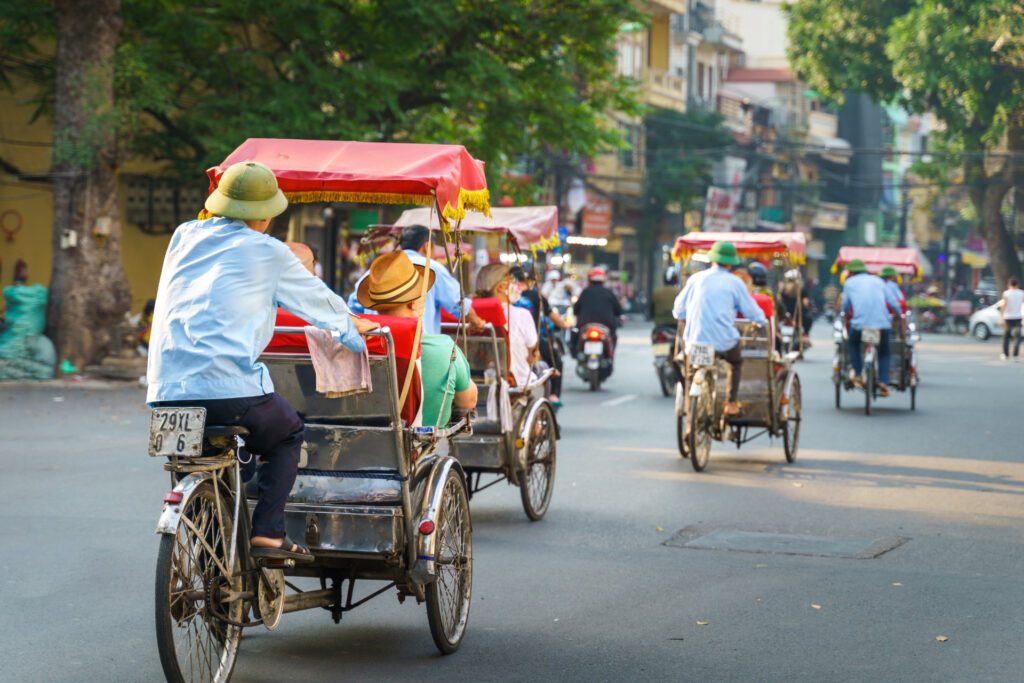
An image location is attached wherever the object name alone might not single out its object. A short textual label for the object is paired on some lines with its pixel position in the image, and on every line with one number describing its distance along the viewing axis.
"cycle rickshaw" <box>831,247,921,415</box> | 18.12
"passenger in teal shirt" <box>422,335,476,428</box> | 6.61
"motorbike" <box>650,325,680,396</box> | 21.03
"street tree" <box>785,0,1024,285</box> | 42.44
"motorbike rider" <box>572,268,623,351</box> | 21.53
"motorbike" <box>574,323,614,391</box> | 21.38
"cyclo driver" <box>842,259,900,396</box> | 18.20
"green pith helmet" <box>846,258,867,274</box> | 18.88
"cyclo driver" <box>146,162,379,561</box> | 5.21
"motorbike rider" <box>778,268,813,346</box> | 29.17
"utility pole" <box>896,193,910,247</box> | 74.46
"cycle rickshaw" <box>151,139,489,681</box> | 5.05
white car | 48.03
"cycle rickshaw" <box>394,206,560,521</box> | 9.42
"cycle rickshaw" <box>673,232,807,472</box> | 12.34
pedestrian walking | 33.69
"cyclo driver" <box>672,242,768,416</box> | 12.45
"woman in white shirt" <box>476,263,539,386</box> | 10.23
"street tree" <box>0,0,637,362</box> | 21.50
